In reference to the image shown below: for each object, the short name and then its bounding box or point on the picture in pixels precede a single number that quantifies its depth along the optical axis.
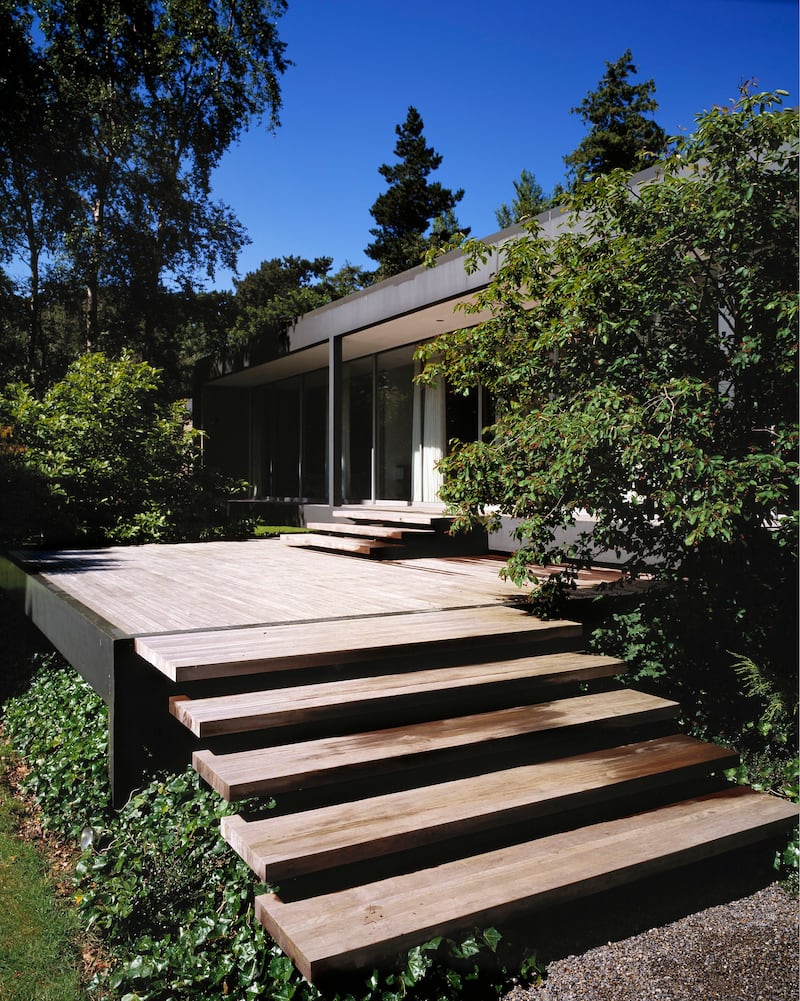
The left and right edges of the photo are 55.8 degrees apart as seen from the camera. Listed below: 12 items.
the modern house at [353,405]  8.48
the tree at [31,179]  14.32
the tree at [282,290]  29.80
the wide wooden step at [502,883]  1.99
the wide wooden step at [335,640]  3.00
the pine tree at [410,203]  24.31
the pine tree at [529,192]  20.70
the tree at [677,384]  3.18
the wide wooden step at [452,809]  2.22
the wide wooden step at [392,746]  2.46
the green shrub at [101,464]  8.83
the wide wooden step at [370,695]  2.73
